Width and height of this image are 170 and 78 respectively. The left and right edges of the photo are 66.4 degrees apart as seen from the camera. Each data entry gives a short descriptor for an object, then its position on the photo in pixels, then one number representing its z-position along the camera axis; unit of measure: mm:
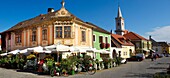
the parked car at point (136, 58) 27629
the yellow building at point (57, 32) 16696
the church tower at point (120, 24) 46095
